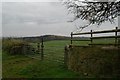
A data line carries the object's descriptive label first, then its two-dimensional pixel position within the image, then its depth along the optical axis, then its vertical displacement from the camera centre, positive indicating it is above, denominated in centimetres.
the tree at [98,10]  388 +142
